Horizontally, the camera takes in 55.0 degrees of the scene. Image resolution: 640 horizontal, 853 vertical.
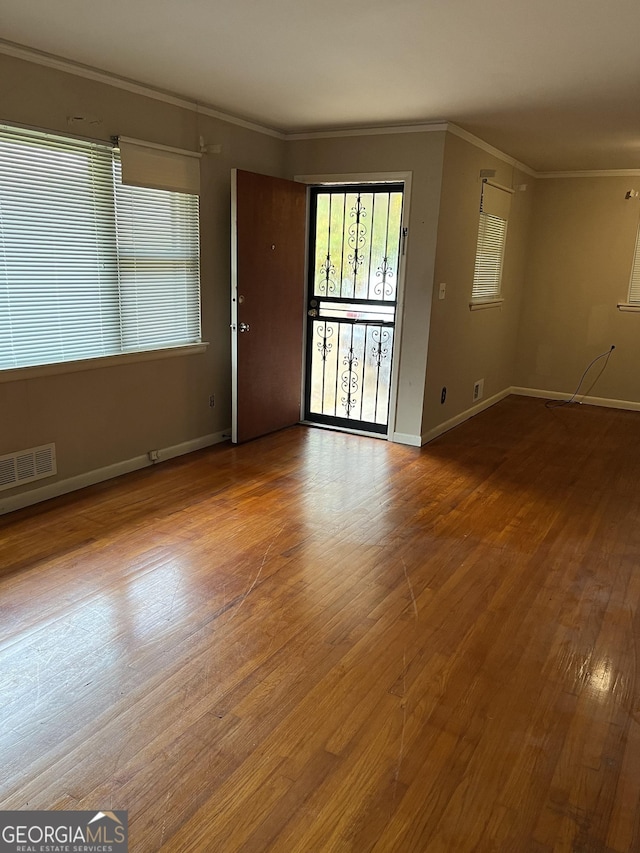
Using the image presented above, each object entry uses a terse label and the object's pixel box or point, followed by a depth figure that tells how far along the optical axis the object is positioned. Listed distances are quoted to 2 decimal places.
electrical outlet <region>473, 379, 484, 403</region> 6.17
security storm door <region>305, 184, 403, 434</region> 4.97
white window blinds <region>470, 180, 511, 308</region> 5.55
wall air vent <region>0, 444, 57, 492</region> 3.42
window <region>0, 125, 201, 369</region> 3.27
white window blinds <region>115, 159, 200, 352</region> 3.91
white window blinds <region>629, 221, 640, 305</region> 6.50
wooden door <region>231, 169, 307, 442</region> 4.54
